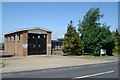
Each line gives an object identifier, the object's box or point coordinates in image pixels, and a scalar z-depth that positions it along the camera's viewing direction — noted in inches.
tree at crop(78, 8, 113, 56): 611.8
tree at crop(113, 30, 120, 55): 679.4
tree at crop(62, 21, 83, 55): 618.6
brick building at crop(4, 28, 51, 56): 608.0
